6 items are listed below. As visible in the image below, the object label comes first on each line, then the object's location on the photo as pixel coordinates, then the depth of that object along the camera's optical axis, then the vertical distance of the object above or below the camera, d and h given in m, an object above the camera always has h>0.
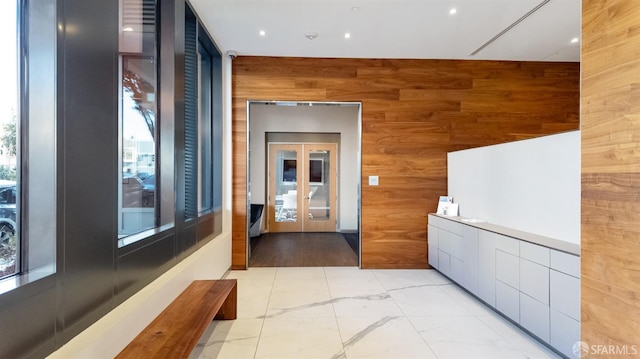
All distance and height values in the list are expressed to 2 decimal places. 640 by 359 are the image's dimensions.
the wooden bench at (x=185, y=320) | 1.69 -1.01
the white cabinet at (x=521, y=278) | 2.19 -0.94
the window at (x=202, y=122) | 3.25 +0.76
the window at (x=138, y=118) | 2.19 +0.51
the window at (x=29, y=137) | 1.34 +0.20
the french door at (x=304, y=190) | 7.52 -0.29
